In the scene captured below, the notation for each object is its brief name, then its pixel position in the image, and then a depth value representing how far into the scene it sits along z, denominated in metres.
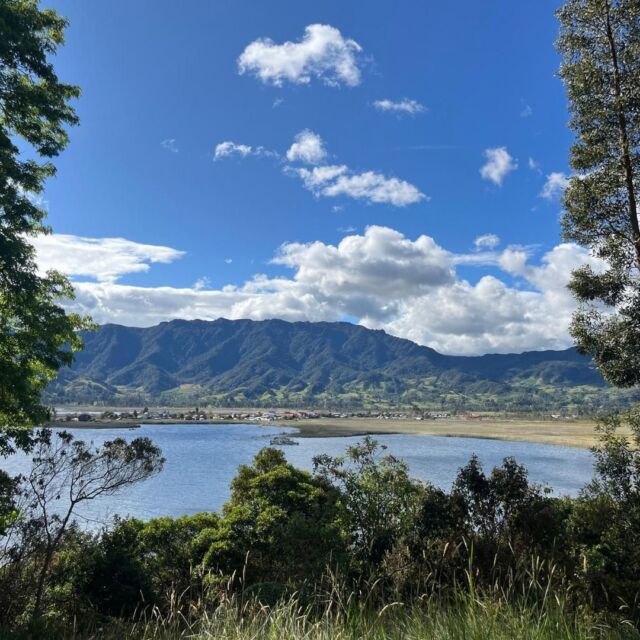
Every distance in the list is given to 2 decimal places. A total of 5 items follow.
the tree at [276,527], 16.34
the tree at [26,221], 13.16
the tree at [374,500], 17.89
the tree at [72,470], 16.50
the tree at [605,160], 14.39
